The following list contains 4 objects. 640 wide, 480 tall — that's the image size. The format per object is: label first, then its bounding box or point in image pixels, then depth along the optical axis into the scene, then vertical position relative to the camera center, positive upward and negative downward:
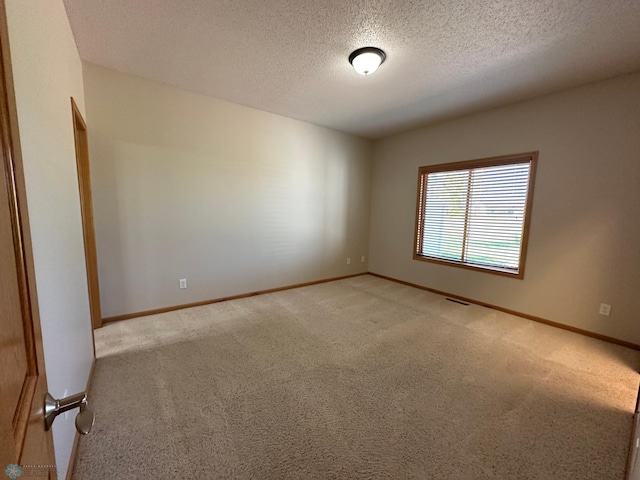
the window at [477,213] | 3.26 +0.02
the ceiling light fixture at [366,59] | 2.22 +1.31
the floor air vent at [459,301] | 3.68 -1.23
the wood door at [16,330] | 0.39 -0.22
